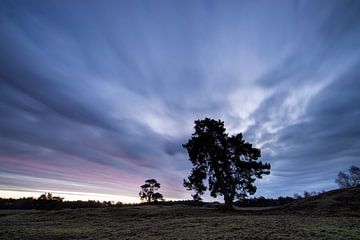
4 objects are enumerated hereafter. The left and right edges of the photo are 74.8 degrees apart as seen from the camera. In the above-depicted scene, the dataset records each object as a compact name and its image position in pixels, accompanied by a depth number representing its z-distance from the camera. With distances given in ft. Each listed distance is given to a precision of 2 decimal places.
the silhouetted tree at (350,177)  264.52
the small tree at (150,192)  266.98
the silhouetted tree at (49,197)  278.63
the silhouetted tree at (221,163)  123.95
